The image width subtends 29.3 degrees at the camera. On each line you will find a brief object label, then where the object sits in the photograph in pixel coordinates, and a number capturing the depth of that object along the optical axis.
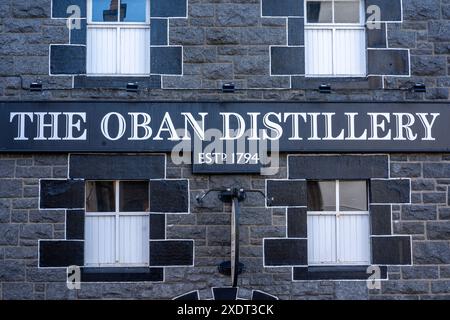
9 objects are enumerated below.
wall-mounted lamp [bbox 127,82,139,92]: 11.67
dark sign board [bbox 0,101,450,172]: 11.57
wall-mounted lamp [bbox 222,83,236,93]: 11.70
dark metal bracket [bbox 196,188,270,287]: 10.66
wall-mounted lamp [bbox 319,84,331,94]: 11.76
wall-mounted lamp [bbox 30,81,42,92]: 11.63
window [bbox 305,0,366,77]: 12.06
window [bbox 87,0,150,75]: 11.95
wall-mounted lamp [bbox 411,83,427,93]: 11.79
